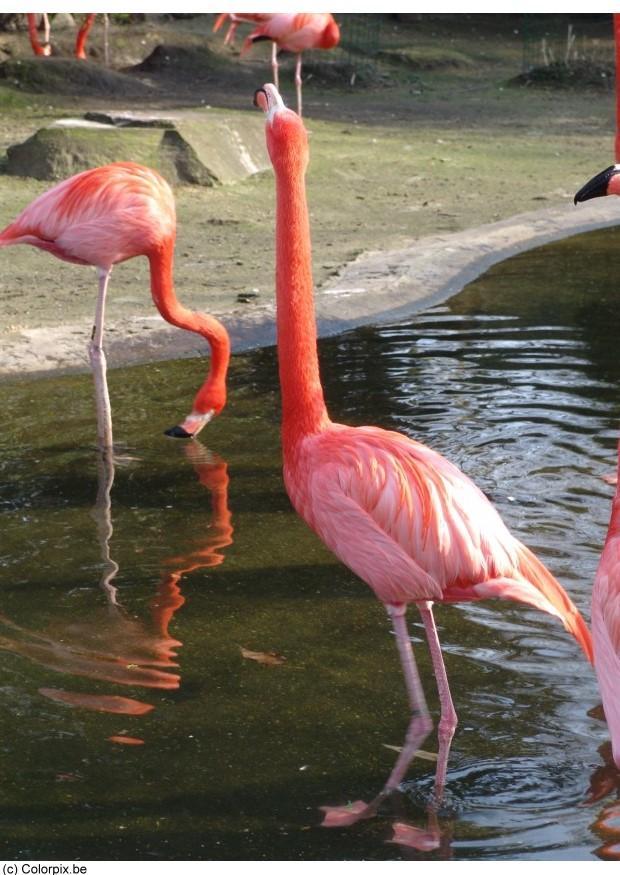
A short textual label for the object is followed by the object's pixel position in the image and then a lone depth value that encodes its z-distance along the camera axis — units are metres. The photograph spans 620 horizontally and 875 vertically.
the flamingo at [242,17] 11.82
